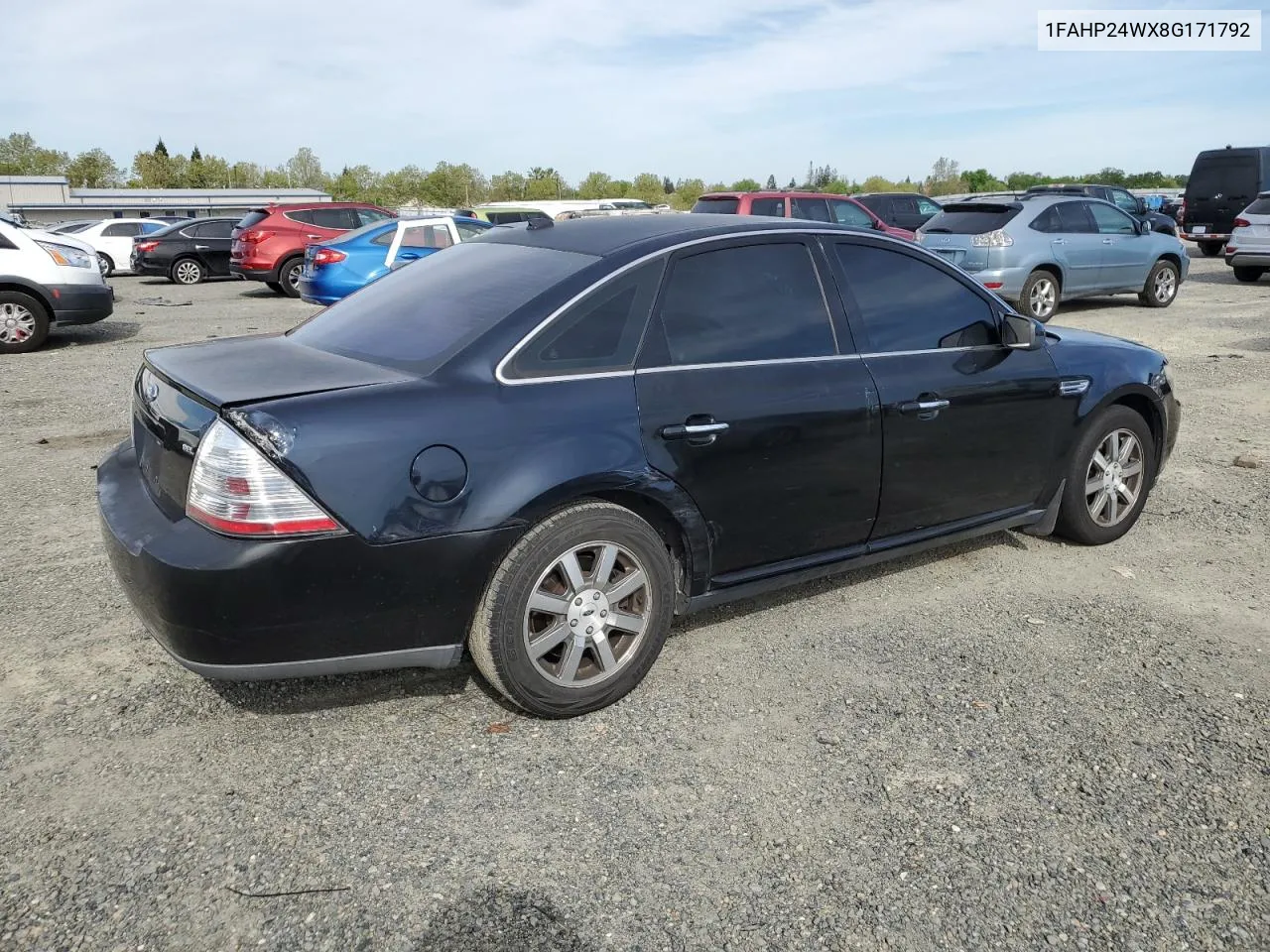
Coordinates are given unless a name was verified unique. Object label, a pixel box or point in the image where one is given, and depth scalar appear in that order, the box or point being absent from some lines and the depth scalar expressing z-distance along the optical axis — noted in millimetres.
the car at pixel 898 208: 21031
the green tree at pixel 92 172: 93312
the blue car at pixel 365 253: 12609
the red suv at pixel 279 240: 17297
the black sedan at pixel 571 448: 2928
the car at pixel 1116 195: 22953
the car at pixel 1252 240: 17422
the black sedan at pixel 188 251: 21297
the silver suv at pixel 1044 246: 12625
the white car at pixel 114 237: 23297
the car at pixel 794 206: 15055
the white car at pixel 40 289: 10789
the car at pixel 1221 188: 21859
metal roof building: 63562
